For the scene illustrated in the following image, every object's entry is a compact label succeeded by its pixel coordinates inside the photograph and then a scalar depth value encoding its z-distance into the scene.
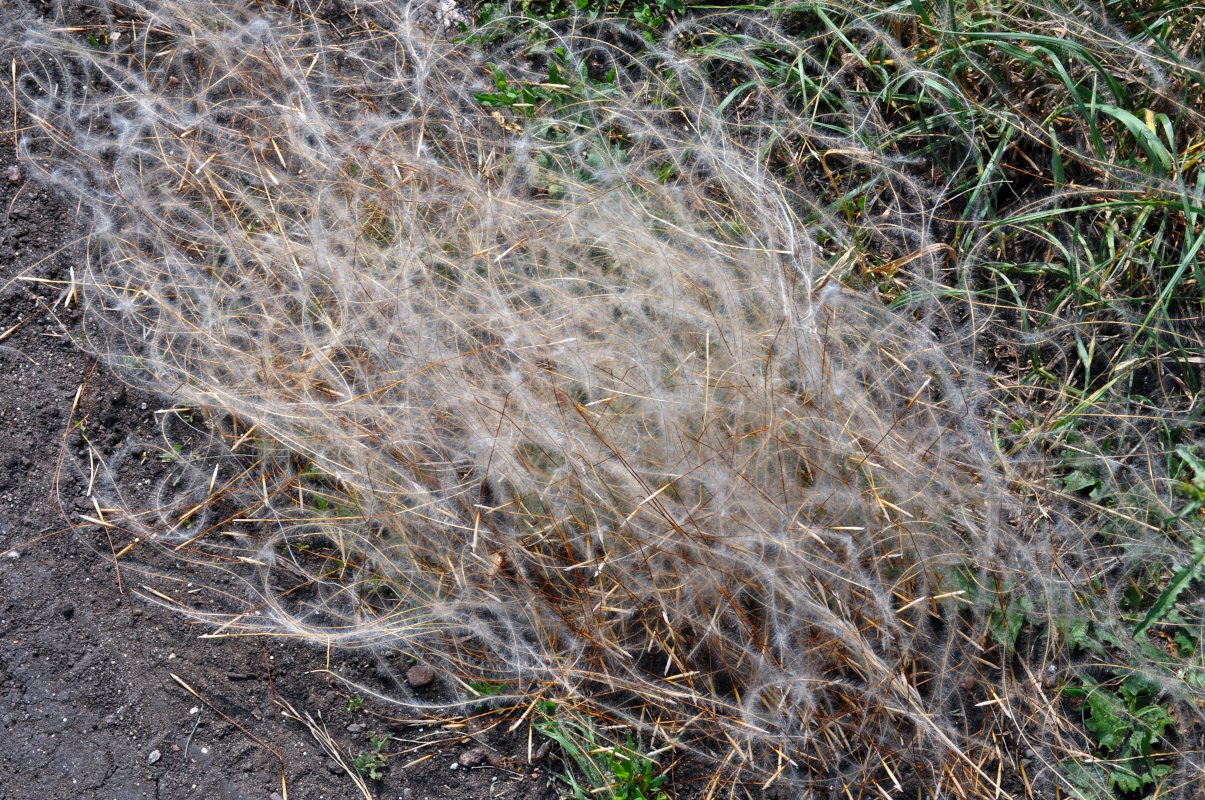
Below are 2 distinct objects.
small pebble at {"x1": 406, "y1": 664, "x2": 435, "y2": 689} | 2.12
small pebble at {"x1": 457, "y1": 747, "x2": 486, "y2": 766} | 2.09
